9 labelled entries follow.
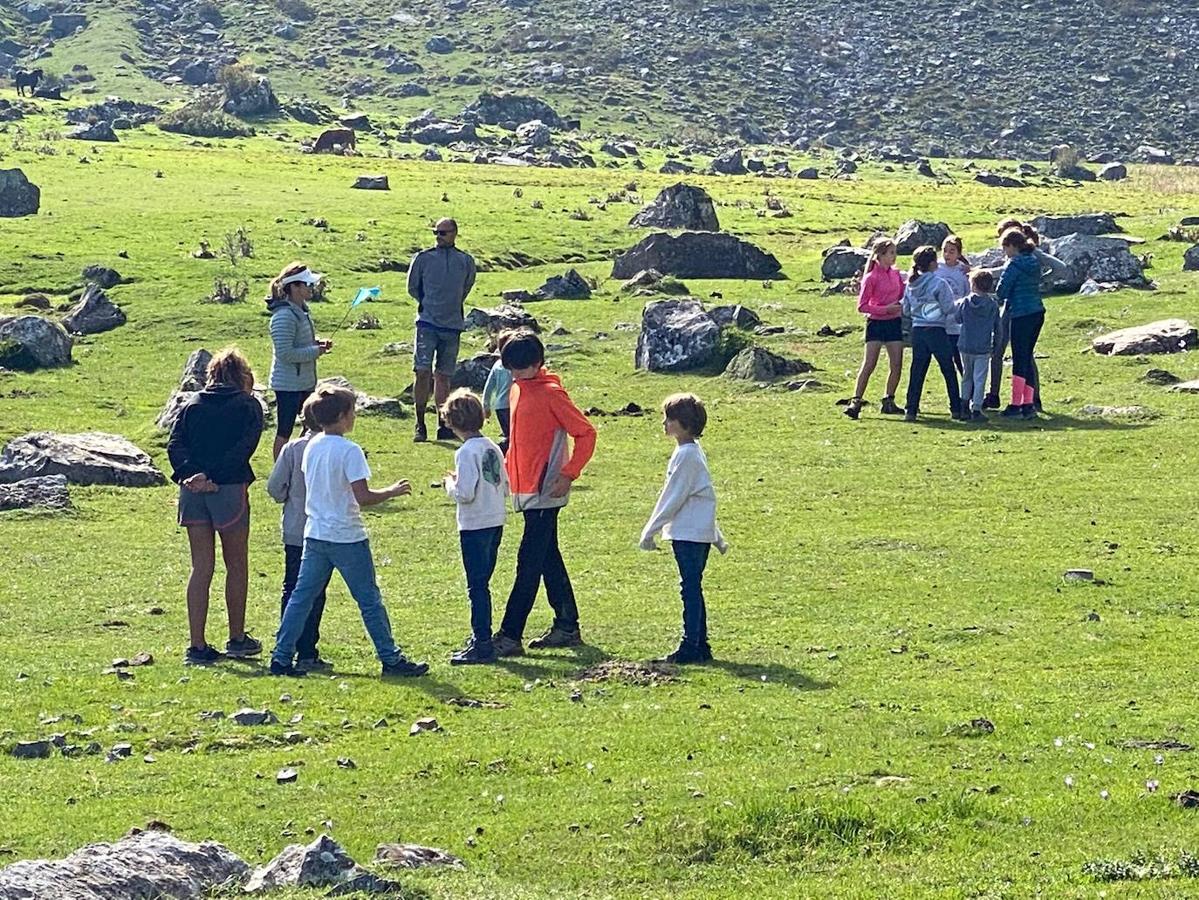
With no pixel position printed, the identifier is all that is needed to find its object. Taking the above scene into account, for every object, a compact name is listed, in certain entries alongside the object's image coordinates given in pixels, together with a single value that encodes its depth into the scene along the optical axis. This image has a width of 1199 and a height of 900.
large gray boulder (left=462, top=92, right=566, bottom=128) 117.06
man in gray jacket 28.59
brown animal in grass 89.88
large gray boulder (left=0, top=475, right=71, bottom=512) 24.52
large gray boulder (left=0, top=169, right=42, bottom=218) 55.44
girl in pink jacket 29.16
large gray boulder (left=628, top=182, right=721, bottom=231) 57.09
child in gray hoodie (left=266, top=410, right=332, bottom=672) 15.94
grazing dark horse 113.69
